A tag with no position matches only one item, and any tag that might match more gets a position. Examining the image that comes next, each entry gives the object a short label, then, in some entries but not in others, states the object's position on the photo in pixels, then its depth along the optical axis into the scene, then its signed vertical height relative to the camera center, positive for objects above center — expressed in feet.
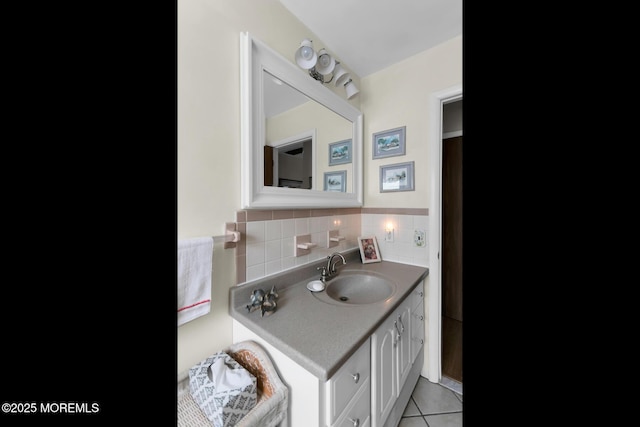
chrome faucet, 4.11 -0.94
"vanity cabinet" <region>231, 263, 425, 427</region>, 2.25 -1.46
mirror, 3.13 +1.20
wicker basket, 2.21 -1.74
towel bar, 2.94 -0.25
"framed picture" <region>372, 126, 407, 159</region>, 4.90 +1.41
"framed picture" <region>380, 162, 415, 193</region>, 4.83 +0.72
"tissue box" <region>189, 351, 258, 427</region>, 2.15 -1.58
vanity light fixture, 3.87 +2.49
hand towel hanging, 2.47 -0.65
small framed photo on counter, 5.14 -0.75
